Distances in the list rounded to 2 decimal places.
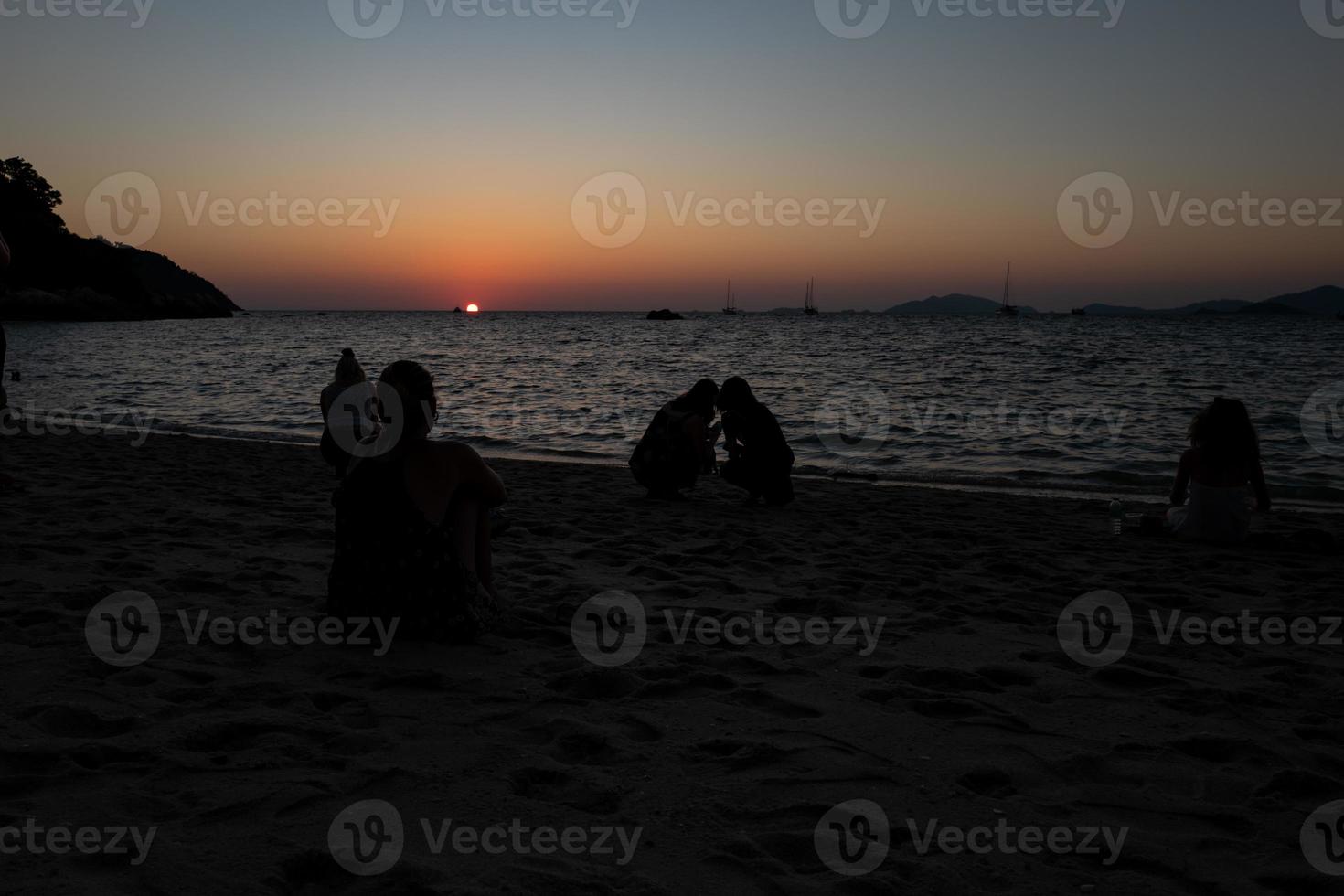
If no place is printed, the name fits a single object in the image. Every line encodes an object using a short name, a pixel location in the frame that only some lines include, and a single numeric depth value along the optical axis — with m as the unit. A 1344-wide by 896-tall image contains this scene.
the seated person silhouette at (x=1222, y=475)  7.25
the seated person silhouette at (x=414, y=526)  4.07
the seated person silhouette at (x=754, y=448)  8.79
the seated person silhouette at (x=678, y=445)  8.83
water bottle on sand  7.95
